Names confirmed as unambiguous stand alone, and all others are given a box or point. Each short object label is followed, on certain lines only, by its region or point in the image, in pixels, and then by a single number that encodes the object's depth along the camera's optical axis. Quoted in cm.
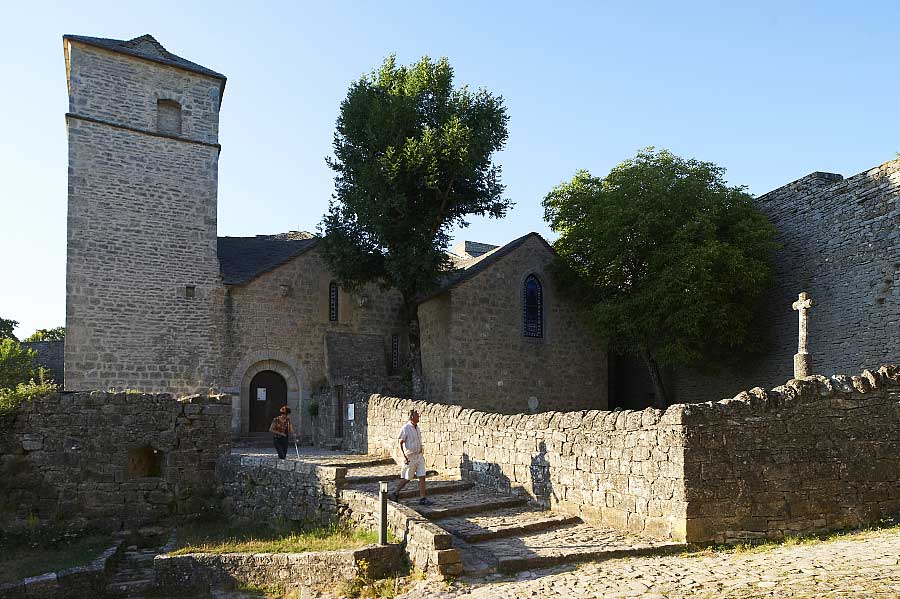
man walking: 1238
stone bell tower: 2158
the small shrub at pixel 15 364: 2971
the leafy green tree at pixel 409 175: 2255
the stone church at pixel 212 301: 2192
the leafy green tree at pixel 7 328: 4442
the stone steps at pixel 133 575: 1189
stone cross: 1427
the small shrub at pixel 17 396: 1575
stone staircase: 950
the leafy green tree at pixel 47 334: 5322
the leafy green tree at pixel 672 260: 2091
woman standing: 1641
